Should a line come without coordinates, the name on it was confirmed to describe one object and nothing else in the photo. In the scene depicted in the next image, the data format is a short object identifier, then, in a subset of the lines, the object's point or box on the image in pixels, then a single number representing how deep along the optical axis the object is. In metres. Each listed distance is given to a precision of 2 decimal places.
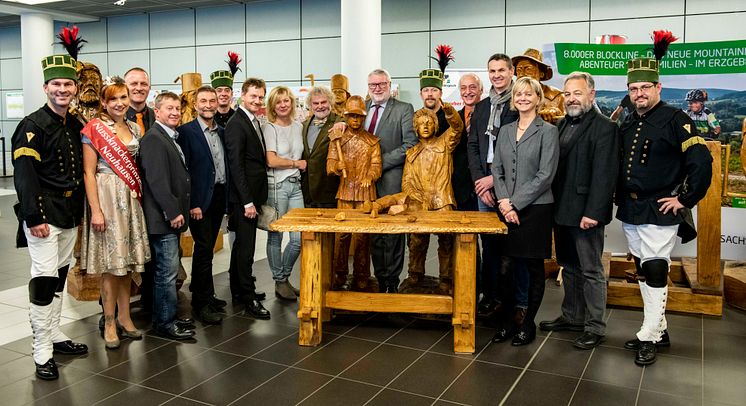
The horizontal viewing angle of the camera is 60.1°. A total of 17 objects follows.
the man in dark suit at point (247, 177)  4.64
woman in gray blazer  3.94
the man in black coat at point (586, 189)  3.91
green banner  7.53
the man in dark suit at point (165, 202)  4.04
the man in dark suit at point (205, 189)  4.48
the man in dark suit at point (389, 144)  4.78
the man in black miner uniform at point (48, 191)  3.48
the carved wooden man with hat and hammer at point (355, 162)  4.65
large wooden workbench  3.88
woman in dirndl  3.81
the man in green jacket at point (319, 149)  4.98
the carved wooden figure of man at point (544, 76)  4.55
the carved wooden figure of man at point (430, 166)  4.49
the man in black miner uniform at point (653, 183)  3.78
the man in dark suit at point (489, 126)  4.38
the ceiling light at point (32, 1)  12.61
